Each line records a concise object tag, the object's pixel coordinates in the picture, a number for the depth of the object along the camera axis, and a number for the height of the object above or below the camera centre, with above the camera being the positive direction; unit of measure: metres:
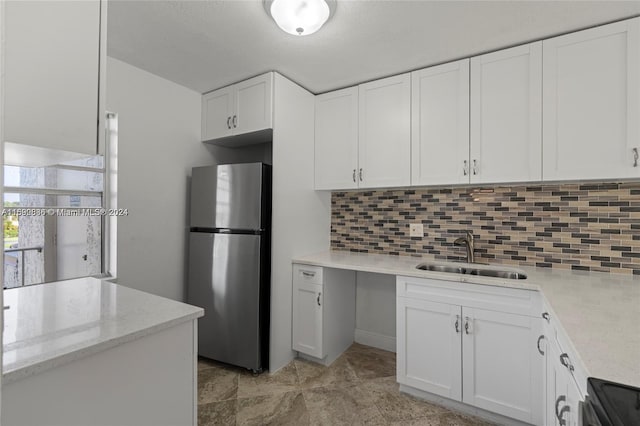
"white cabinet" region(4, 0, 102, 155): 0.71 +0.35
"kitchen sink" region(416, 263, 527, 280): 2.09 -0.41
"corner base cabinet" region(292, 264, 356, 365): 2.46 -0.82
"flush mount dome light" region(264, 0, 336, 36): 1.54 +1.03
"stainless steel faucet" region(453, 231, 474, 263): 2.33 -0.22
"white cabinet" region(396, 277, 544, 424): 1.69 -0.83
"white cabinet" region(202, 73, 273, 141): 2.42 +0.89
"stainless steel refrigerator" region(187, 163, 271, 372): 2.34 -0.39
